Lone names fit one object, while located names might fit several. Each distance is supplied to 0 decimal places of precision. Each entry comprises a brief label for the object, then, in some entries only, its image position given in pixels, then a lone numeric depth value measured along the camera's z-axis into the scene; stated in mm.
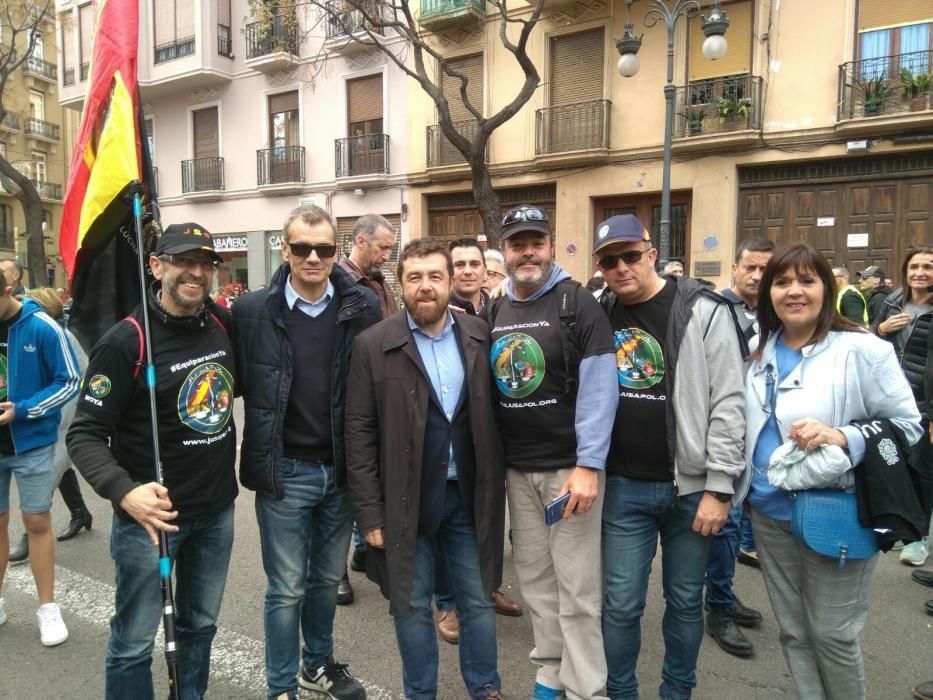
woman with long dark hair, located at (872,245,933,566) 4328
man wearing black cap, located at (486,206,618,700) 2594
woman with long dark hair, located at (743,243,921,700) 2293
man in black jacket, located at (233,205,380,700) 2760
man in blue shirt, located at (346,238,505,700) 2625
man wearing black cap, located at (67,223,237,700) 2328
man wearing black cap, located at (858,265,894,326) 8242
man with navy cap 2533
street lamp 9875
